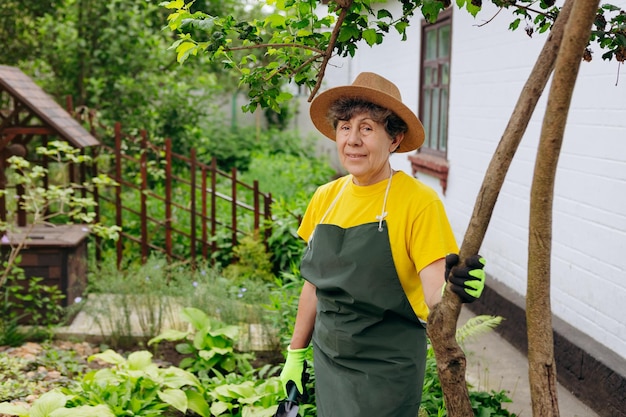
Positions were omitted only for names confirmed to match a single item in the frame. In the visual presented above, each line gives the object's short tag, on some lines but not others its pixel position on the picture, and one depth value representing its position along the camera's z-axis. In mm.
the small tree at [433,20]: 2008
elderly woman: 2811
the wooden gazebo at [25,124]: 6219
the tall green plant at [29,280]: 5699
